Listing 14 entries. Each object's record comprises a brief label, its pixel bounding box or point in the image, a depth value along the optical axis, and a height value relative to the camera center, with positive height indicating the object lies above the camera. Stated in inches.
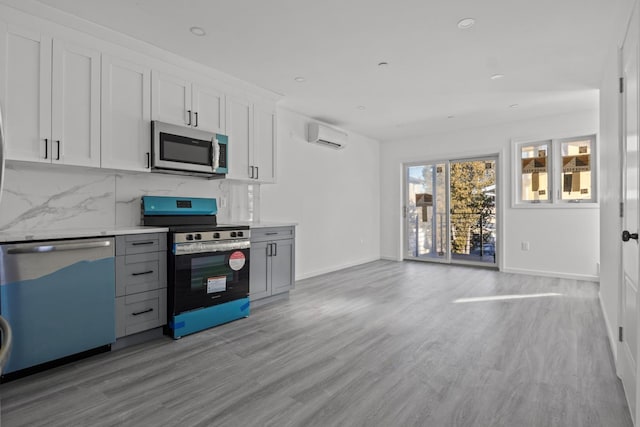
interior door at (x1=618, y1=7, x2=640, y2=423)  71.6 -1.9
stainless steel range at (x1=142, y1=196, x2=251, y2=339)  115.5 -17.4
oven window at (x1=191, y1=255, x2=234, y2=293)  120.0 -20.7
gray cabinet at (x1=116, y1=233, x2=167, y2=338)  105.2 -21.1
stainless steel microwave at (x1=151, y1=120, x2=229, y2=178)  122.3 +23.9
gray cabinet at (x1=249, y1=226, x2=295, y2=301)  145.7 -20.2
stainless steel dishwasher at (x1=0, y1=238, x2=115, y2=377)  84.7 -21.5
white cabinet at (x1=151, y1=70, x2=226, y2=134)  125.4 +42.8
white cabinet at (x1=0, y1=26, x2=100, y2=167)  94.2 +33.4
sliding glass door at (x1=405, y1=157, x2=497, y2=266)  239.1 +3.4
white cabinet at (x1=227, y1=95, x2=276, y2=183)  151.0 +34.3
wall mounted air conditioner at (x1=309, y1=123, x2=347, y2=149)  207.0 +48.7
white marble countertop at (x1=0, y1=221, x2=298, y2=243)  85.4 -4.9
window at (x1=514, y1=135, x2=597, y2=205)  201.9 +27.0
